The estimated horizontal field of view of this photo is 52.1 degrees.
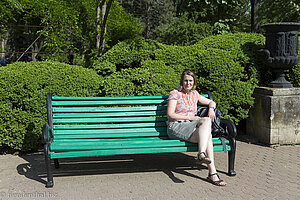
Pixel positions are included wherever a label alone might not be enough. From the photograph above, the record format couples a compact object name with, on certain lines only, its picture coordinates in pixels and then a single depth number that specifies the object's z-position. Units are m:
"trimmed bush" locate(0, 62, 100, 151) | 4.89
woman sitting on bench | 3.81
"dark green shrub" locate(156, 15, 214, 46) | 10.43
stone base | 5.51
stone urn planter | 5.67
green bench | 3.78
